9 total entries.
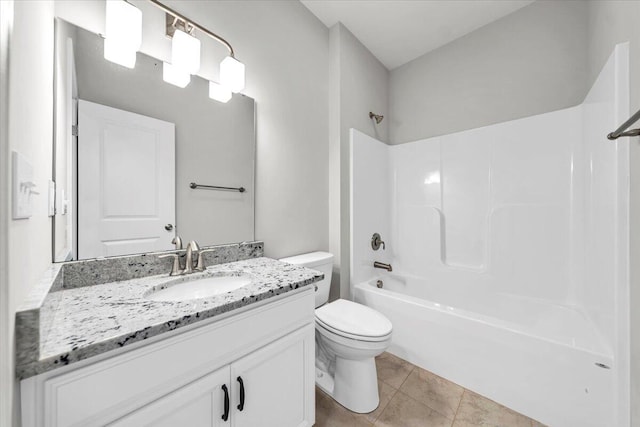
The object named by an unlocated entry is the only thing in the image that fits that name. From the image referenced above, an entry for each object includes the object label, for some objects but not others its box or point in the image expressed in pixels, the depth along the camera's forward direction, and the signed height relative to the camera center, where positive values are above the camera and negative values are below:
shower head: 2.24 +0.91
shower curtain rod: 0.77 +0.31
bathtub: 1.14 -0.78
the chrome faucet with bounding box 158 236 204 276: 1.08 -0.21
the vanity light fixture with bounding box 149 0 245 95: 1.08 +0.78
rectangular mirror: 0.91 +0.25
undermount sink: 0.97 -0.33
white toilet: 1.27 -0.75
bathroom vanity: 0.52 -0.39
